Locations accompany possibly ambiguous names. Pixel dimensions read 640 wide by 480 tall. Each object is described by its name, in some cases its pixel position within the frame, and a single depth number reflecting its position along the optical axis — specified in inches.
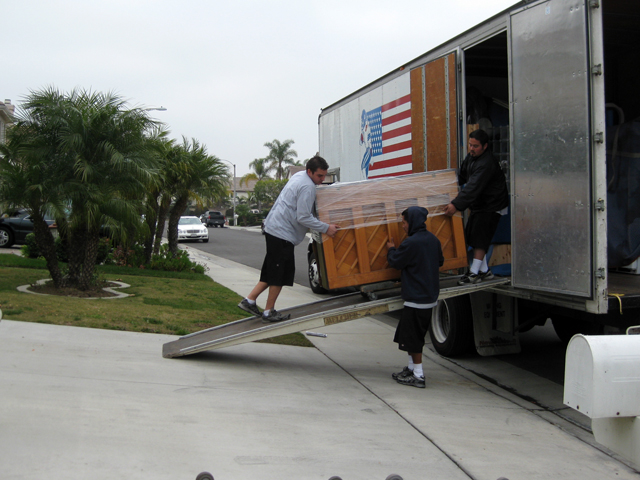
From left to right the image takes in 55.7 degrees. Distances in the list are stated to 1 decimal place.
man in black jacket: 239.6
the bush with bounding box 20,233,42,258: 574.6
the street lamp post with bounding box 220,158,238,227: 2397.9
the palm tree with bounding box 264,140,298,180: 2797.7
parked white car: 1178.6
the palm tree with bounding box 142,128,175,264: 547.5
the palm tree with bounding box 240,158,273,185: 2839.6
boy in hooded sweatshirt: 221.8
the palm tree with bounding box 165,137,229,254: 568.1
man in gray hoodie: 233.3
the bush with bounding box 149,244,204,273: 564.7
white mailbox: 119.3
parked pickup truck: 2172.7
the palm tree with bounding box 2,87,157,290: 360.2
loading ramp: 228.7
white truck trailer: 188.5
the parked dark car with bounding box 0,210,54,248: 739.4
